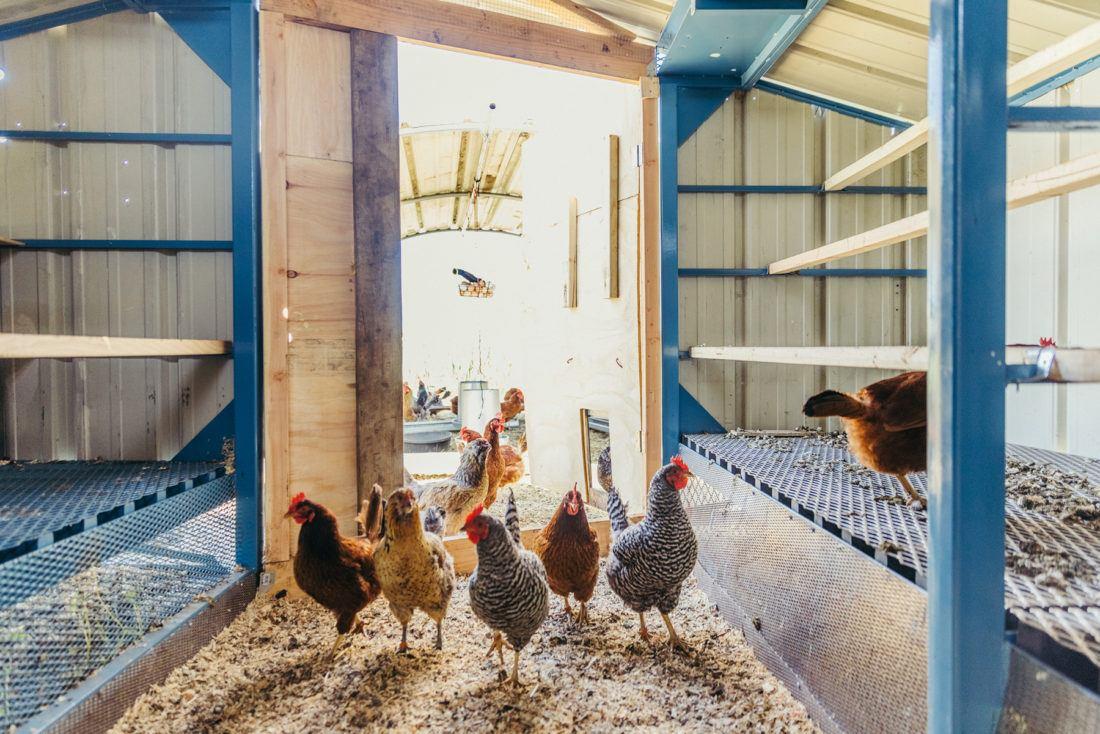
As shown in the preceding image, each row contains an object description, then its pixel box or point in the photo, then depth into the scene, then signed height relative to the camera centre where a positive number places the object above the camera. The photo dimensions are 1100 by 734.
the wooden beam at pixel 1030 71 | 1.59 +0.92
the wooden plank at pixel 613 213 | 3.35 +0.92
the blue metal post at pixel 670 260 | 2.98 +0.55
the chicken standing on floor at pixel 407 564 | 1.80 -0.68
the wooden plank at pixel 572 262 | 3.86 +0.71
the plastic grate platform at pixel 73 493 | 1.38 -0.42
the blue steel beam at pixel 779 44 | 2.25 +1.48
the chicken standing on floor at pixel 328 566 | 1.84 -0.69
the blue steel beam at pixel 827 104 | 3.07 +1.45
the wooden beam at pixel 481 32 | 2.37 +1.56
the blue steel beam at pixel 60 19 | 2.21 +1.42
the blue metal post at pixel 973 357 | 0.91 +0.00
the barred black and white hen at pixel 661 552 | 1.85 -0.66
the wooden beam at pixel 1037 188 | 1.18 +0.41
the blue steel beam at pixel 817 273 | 3.12 +0.50
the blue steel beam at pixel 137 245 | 2.26 +0.50
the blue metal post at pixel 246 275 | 2.24 +0.37
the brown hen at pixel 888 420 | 1.57 -0.18
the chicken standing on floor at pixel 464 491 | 2.77 -0.66
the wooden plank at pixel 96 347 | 1.23 +0.05
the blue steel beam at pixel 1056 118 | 0.91 +0.41
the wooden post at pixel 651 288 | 3.00 +0.40
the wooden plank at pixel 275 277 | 2.29 +0.37
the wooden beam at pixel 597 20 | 2.94 +1.89
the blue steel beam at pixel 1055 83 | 2.21 +1.19
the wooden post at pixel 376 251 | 2.46 +0.51
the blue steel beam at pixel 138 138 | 2.26 +0.95
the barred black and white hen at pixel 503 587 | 1.70 -0.71
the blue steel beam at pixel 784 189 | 3.09 +0.98
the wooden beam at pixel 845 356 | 1.14 +0.01
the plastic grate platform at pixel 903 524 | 0.89 -0.44
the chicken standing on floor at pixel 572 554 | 2.09 -0.74
